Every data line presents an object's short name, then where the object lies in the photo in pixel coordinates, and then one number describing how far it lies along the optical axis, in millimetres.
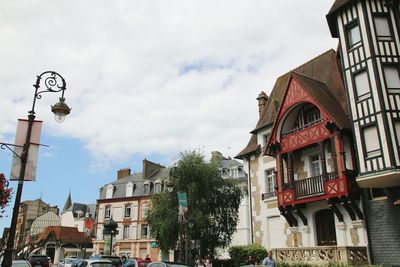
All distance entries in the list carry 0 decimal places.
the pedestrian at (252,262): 18831
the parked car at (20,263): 14484
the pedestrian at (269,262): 14422
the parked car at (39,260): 25312
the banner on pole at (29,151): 8484
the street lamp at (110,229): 25327
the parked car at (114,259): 20400
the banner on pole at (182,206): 17156
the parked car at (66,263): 26069
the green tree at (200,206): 23719
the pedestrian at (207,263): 20944
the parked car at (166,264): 14781
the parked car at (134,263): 19870
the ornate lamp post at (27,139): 7699
